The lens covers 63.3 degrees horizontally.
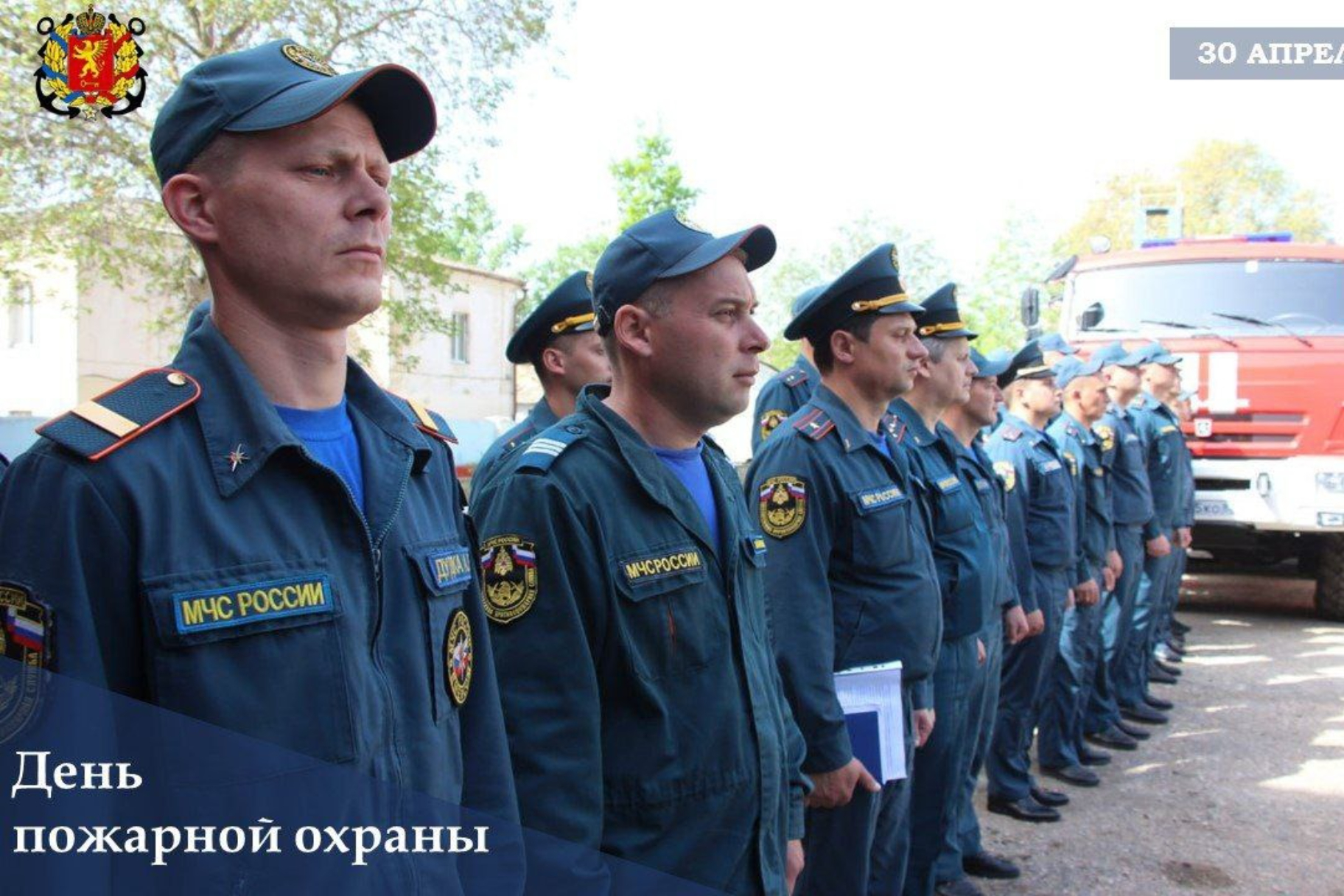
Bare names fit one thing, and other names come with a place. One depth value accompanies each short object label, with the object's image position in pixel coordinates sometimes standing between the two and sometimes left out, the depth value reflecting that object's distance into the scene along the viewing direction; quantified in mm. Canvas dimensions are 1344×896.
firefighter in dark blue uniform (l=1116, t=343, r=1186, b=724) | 7094
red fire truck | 8758
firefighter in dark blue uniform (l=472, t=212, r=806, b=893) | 1985
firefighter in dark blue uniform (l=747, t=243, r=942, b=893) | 2869
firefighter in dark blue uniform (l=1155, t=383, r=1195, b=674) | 8188
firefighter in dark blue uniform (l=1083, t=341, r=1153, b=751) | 6723
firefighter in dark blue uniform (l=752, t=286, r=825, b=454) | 5355
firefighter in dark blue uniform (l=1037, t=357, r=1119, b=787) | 5867
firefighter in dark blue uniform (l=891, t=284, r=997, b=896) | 3711
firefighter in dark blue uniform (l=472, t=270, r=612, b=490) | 4430
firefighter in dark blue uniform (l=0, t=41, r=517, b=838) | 1231
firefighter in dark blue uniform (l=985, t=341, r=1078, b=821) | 5238
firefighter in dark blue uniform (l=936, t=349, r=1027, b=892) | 4105
